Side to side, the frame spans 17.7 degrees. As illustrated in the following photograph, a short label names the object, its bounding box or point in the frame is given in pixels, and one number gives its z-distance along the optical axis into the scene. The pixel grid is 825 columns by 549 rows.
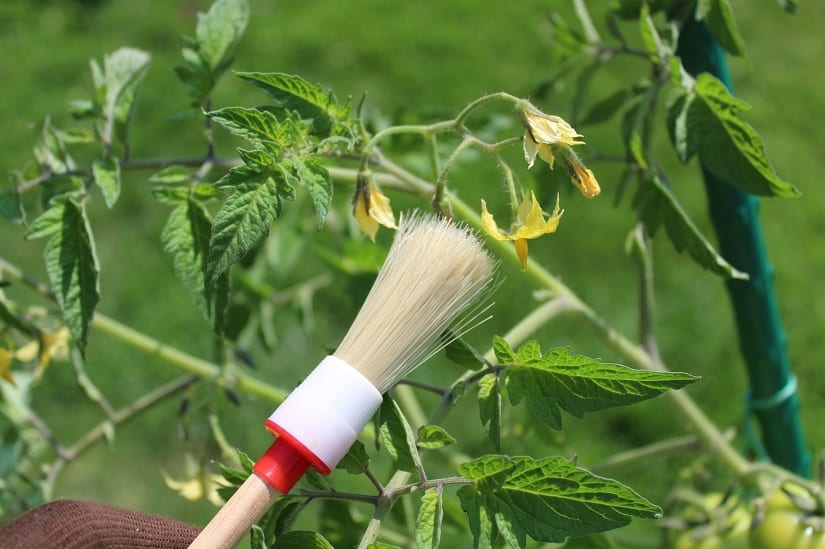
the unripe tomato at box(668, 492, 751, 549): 0.94
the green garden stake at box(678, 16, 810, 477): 0.90
